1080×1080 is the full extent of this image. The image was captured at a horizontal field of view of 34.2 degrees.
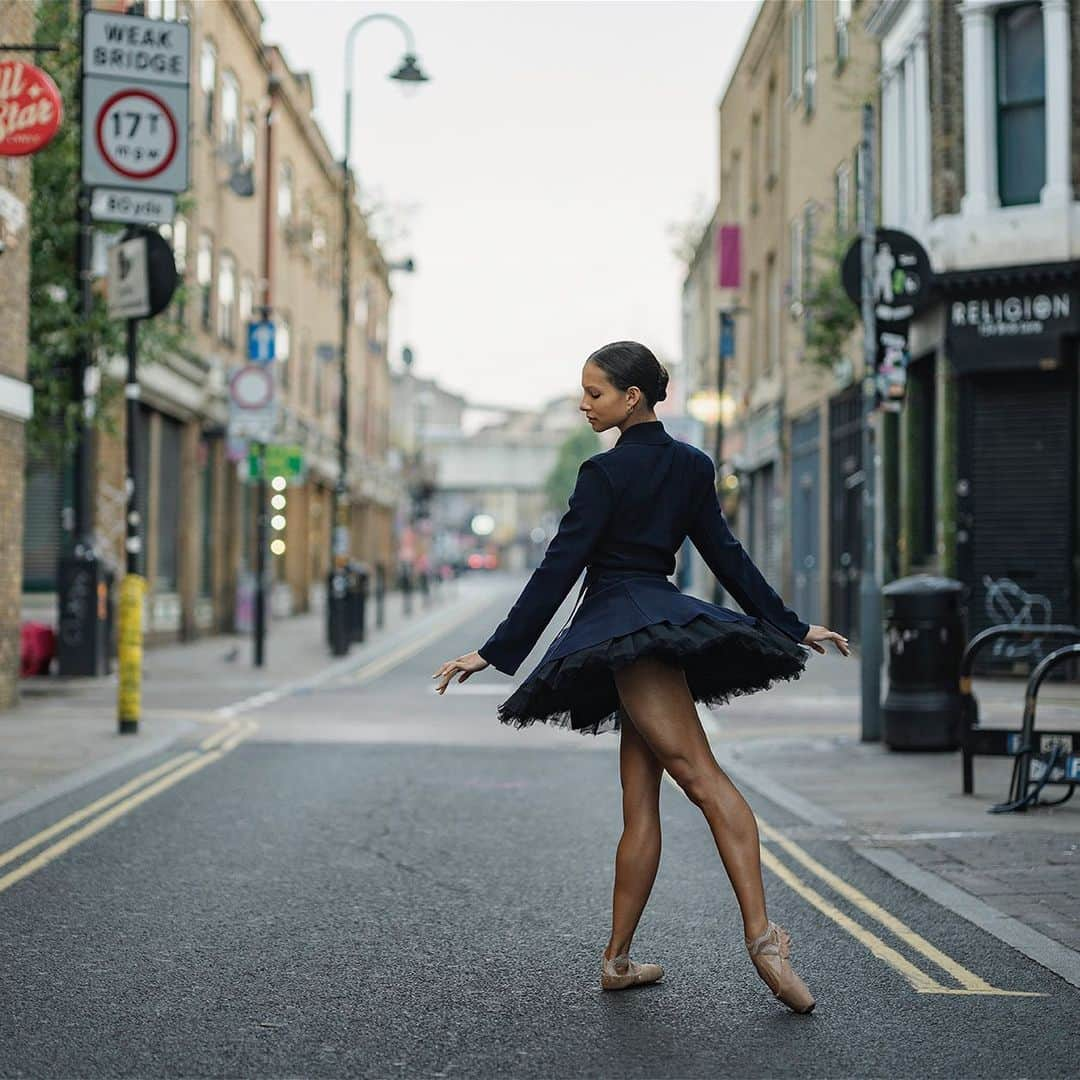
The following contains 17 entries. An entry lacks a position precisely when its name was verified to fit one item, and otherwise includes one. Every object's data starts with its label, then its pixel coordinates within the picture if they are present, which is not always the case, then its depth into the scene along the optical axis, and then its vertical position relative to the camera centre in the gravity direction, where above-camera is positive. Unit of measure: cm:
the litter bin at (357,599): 2838 -3
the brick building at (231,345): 2822 +537
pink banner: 3897 +753
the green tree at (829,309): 2230 +379
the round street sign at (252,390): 2319 +273
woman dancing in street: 516 -12
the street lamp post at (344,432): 2639 +280
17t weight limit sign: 1364 +361
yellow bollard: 1365 -42
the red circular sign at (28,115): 1233 +339
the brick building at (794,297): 2586 +570
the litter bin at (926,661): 1246 -44
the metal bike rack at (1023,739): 928 -76
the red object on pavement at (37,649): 2003 -61
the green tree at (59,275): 1884 +356
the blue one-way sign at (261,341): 2717 +396
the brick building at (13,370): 1532 +201
